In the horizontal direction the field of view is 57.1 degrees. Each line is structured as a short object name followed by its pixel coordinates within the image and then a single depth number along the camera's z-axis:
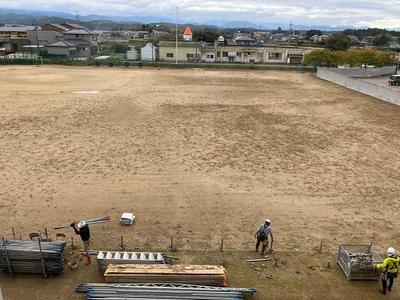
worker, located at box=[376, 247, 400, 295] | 7.21
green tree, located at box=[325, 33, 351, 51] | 61.99
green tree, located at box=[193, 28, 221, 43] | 78.56
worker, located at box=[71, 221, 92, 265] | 7.88
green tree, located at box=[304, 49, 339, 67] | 45.75
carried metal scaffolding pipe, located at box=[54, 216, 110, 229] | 8.78
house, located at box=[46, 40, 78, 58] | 57.59
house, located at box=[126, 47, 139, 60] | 60.69
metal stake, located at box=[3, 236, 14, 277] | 7.48
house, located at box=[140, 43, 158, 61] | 60.00
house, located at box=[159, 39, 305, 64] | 58.09
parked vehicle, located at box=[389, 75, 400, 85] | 35.09
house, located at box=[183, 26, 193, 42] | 65.94
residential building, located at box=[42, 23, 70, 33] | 75.68
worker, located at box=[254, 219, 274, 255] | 8.38
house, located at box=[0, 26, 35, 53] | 65.06
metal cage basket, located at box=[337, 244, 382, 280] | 7.75
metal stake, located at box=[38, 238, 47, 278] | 7.47
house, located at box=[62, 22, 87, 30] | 83.03
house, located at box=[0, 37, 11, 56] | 64.62
